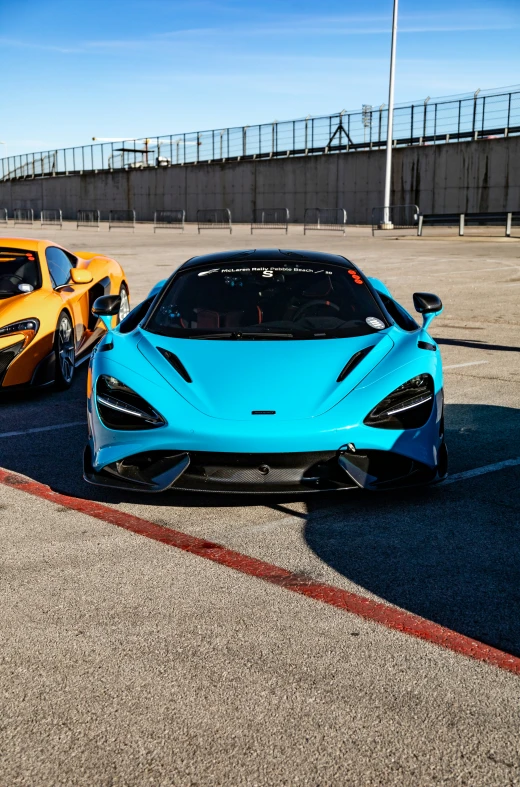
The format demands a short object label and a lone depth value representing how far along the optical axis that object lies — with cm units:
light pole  4244
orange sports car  751
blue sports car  456
